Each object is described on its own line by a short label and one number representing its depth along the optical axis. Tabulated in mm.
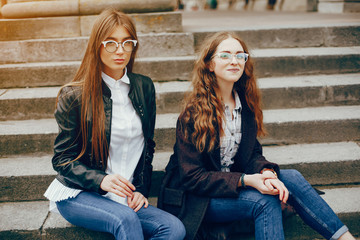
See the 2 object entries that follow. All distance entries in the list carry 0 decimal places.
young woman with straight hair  2139
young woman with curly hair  2236
